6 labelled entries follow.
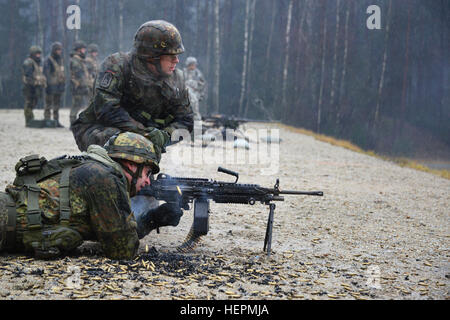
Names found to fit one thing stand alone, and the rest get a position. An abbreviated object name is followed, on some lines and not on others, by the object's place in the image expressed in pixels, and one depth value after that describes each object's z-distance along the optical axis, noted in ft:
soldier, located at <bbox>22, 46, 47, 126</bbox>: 43.24
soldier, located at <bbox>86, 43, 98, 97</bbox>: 47.55
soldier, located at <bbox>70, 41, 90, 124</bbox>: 43.96
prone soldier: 11.13
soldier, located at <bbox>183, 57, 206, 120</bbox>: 46.58
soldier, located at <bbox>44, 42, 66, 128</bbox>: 44.21
